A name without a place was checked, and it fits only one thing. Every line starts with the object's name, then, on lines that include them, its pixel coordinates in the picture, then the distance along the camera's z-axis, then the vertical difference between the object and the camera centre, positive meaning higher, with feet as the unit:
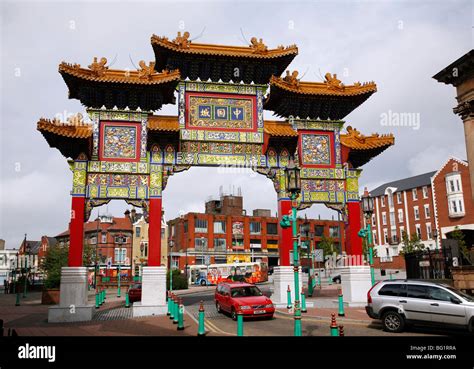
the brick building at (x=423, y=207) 177.17 +20.29
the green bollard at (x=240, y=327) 35.86 -6.59
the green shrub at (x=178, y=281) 139.90 -9.28
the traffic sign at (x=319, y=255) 96.82 -0.91
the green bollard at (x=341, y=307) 55.67 -7.62
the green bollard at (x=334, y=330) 32.53 -6.25
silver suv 39.86 -5.63
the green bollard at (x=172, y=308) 58.23 -7.61
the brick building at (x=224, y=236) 219.82 +9.69
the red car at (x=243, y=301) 54.34 -6.61
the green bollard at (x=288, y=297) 62.81 -7.10
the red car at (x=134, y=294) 87.71 -8.31
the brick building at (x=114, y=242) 217.15 +7.01
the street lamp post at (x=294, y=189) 37.41 +6.04
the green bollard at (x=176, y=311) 52.80 -7.49
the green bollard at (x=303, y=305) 60.70 -7.91
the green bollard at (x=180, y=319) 47.41 -7.55
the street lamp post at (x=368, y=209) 60.95 +6.15
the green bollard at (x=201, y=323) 41.87 -7.15
